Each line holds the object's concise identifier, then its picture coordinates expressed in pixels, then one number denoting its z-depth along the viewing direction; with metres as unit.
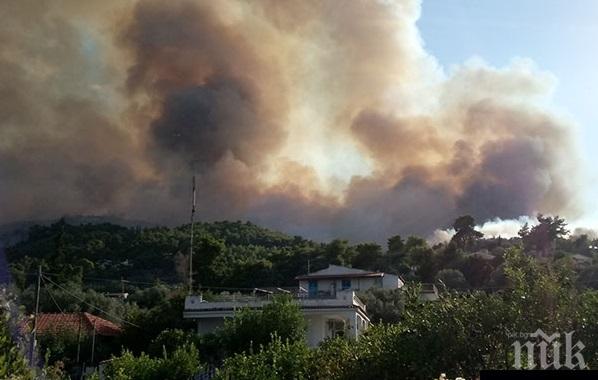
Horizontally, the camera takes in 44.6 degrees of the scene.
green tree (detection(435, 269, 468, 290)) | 61.72
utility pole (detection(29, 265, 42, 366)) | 11.37
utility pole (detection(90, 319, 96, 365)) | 40.19
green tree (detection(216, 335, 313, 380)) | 17.94
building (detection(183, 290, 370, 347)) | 36.84
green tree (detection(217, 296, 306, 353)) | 29.39
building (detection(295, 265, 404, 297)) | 66.00
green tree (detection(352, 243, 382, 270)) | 76.00
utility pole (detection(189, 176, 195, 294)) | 53.58
